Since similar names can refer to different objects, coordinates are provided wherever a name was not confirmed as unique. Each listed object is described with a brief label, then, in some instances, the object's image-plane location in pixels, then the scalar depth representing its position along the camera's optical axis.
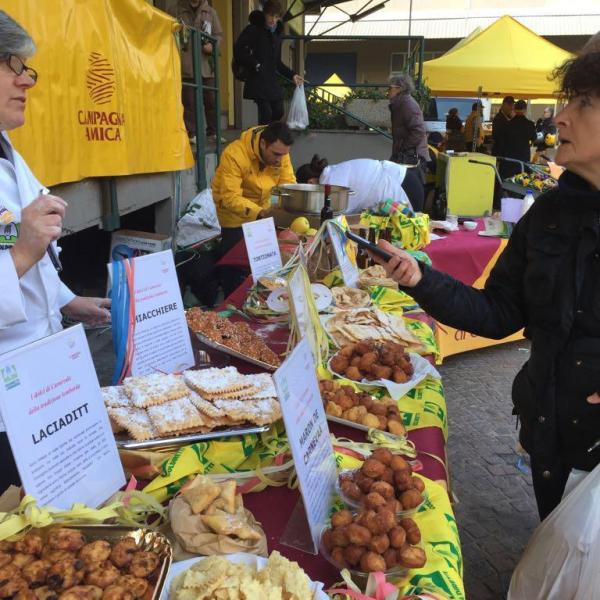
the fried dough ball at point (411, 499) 1.22
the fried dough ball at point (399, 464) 1.30
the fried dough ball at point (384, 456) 1.33
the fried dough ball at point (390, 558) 1.10
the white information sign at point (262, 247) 2.86
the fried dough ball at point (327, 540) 1.16
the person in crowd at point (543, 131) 14.04
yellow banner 3.30
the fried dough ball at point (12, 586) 0.88
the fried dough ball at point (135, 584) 0.92
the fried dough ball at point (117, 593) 0.89
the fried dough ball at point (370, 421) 1.67
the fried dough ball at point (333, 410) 1.69
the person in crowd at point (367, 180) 4.83
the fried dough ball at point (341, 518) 1.16
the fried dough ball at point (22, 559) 0.94
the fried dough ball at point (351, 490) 1.25
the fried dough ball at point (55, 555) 0.96
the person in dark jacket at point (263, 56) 7.27
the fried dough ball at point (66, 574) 0.92
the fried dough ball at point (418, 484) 1.26
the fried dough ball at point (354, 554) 1.10
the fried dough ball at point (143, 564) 0.96
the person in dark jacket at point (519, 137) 10.43
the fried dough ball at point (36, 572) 0.92
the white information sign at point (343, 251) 2.79
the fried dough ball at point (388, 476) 1.29
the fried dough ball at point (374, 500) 1.17
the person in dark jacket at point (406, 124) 7.86
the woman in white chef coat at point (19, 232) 1.47
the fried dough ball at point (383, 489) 1.23
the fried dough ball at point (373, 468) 1.28
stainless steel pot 3.57
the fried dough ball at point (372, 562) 1.07
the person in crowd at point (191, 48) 6.95
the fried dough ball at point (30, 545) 0.99
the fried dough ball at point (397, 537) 1.10
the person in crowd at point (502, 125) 10.60
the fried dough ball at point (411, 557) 1.09
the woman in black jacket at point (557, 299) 1.65
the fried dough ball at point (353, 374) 2.02
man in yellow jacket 4.37
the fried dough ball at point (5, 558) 0.93
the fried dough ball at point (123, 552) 0.98
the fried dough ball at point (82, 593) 0.88
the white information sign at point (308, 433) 1.17
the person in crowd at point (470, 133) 14.64
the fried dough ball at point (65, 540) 0.98
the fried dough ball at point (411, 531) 1.13
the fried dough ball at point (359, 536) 1.10
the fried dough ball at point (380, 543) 1.09
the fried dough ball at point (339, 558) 1.12
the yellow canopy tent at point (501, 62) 9.66
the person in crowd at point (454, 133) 15.23
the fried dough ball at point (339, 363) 2.07
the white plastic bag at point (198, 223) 5.81
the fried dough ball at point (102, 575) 0.93
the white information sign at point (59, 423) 1.04
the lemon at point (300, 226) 3.65
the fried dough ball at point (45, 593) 0.89
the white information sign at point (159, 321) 1.85
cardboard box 5.14
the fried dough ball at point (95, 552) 0.97
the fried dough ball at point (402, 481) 1.26
